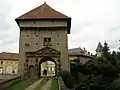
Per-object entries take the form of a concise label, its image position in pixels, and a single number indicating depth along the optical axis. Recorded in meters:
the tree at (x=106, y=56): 33.09
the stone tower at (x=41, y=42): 42.25
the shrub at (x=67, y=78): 32.13
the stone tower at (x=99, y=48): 115.20
